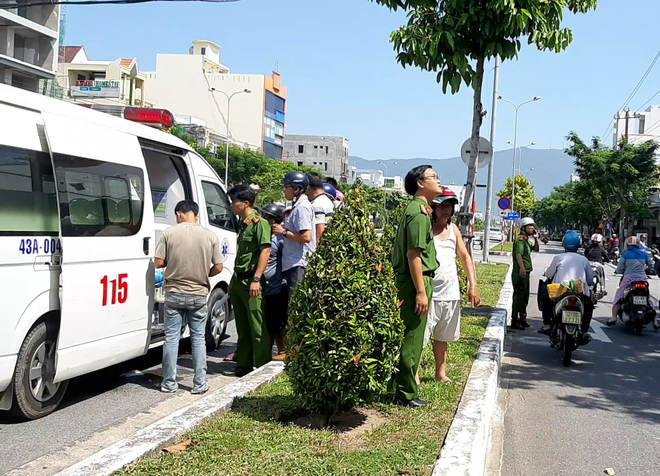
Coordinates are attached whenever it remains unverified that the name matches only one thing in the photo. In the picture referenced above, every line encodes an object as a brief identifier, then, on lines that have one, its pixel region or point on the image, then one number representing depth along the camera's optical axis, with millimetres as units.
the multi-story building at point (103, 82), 67125
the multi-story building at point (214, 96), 98062
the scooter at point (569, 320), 8484
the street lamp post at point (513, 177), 57550
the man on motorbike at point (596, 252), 11391
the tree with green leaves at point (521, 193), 65375
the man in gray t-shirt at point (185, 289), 6320
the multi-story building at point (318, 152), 127688
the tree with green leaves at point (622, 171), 46500
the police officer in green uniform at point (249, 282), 6945
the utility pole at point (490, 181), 23988
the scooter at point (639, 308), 11242
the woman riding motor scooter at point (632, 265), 11547
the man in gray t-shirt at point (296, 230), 7074
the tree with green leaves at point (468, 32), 8625
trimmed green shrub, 4605
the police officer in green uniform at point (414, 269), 5184
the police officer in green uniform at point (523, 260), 11078
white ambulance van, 4996
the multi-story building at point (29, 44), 37594
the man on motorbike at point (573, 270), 8820
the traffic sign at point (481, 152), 10938
